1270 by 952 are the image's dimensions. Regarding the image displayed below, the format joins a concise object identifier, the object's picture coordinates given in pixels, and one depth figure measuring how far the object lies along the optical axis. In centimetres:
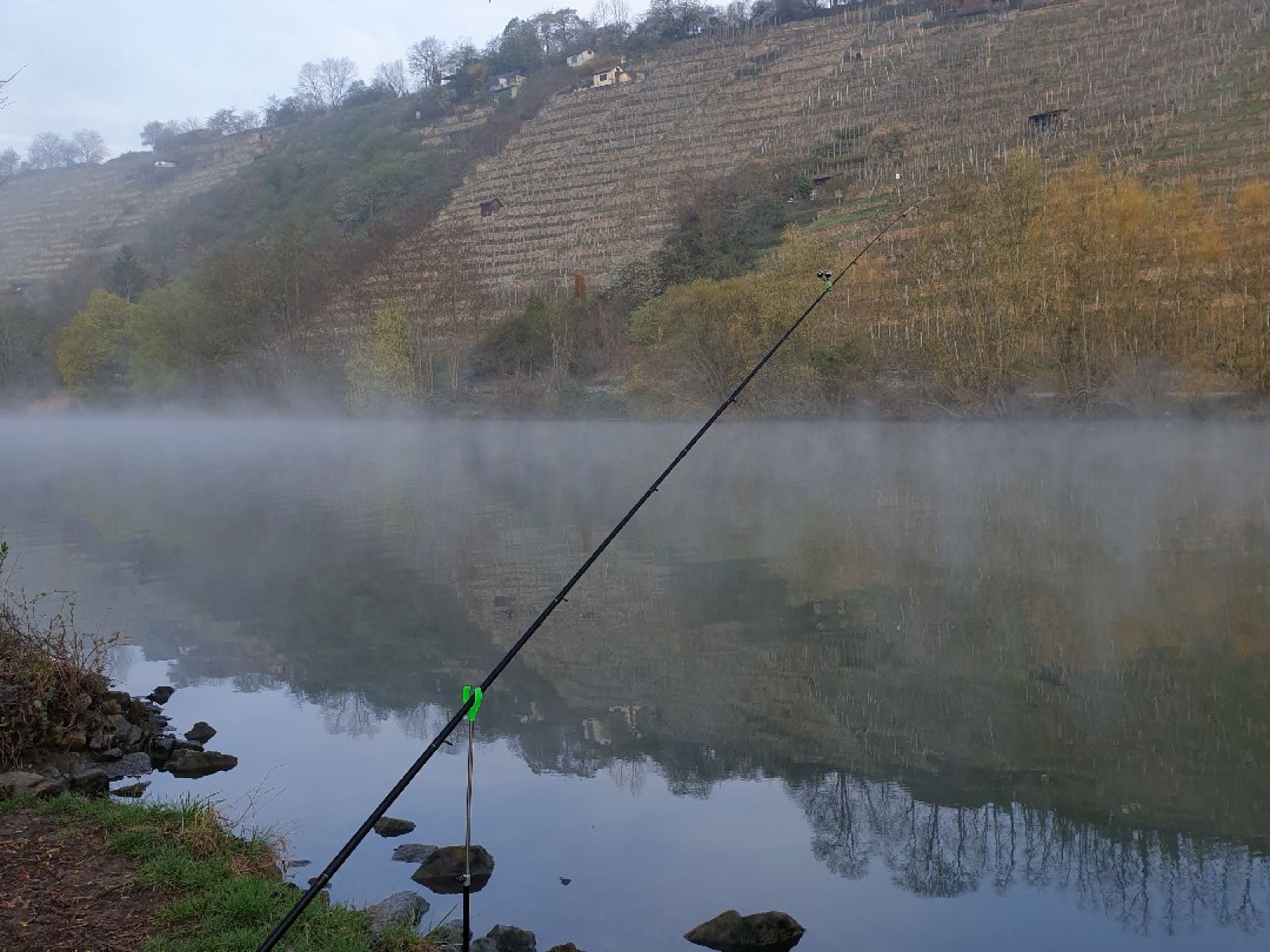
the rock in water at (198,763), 811
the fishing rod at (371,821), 315
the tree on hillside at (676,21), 9038
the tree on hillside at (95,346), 6306
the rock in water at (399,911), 537
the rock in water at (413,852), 663
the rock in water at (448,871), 622
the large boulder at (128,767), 788
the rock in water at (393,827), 707
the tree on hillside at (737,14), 8775
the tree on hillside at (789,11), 8494
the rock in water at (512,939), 543
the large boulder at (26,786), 629
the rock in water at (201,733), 897
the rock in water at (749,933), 553
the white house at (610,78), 8394
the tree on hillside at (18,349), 6775
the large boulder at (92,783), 708
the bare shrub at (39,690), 749
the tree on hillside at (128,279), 7681
